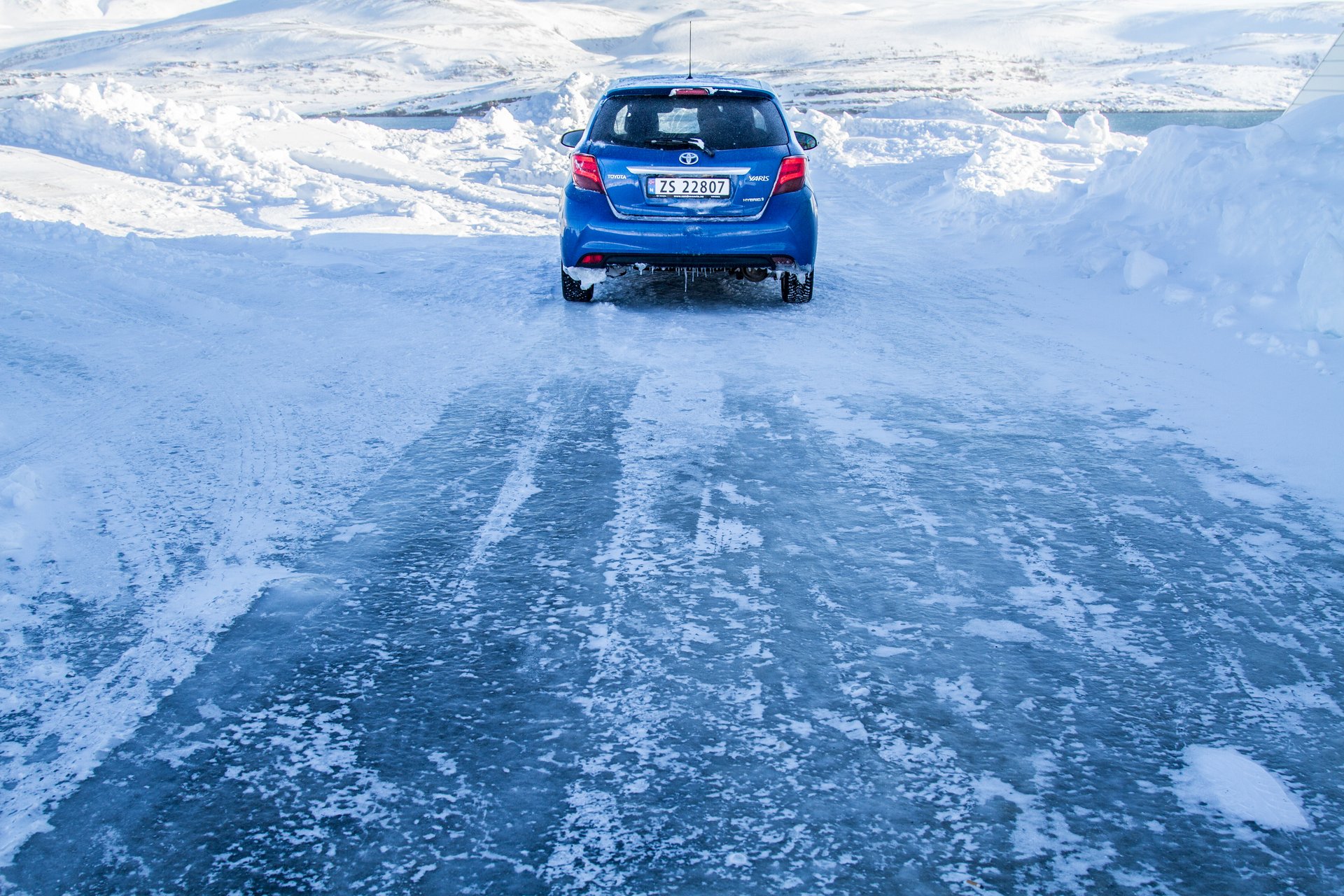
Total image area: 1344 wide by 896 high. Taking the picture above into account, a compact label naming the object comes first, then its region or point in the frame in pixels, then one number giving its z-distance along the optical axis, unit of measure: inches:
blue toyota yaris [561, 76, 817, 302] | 266.2
